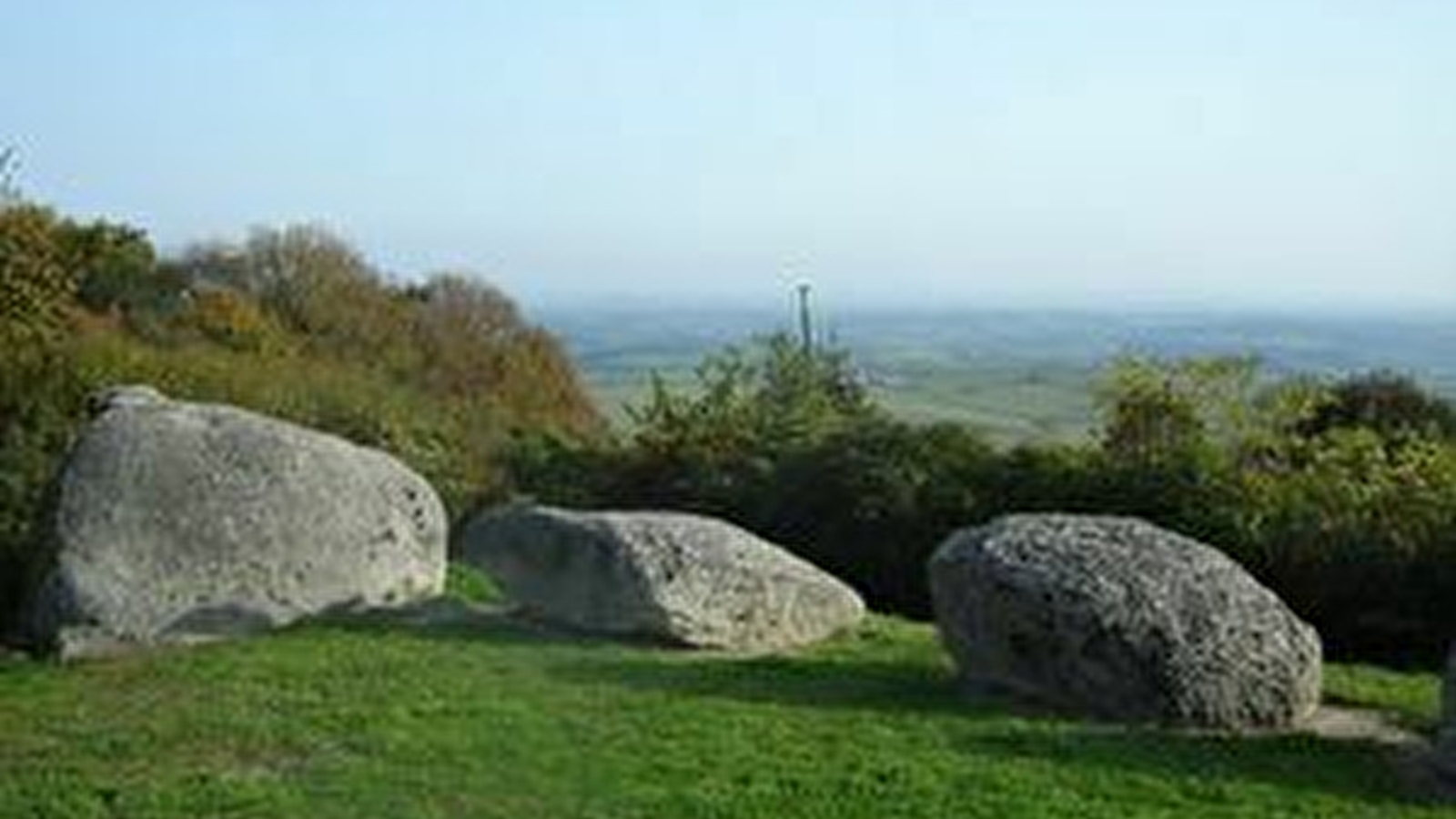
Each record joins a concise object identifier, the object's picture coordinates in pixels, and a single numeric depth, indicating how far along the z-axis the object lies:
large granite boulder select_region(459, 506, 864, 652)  17.19
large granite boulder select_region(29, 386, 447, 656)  17.34
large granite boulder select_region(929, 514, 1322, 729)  14.55
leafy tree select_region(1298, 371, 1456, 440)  27.52
